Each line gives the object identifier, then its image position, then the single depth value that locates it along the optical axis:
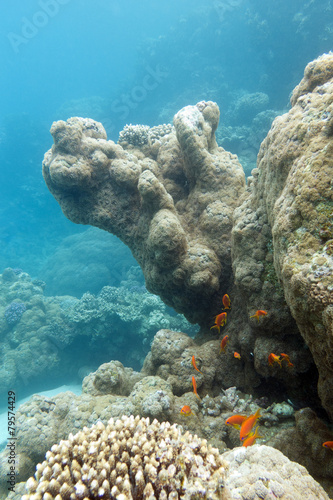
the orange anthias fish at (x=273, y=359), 3.09
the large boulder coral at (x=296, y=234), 2.05
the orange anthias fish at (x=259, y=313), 3.38
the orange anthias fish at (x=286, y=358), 3.13
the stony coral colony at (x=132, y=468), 1.68
